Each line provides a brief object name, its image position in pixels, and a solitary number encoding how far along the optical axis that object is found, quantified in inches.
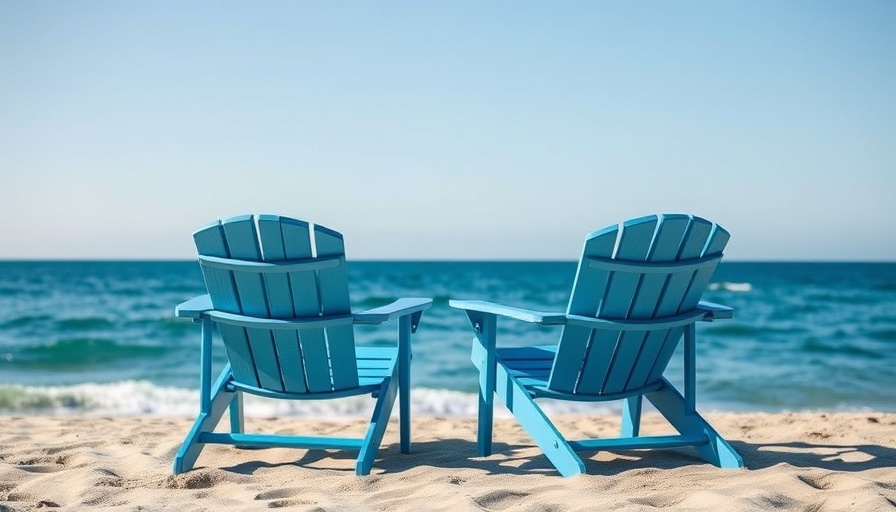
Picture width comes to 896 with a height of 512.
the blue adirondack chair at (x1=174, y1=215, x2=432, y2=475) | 120.5
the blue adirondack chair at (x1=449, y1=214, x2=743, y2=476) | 120.7
